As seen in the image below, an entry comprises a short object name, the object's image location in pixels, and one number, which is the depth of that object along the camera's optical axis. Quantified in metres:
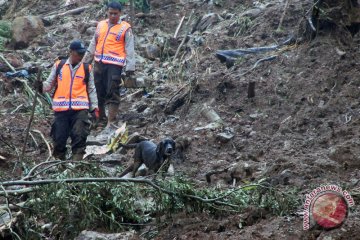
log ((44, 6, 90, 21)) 30.17
